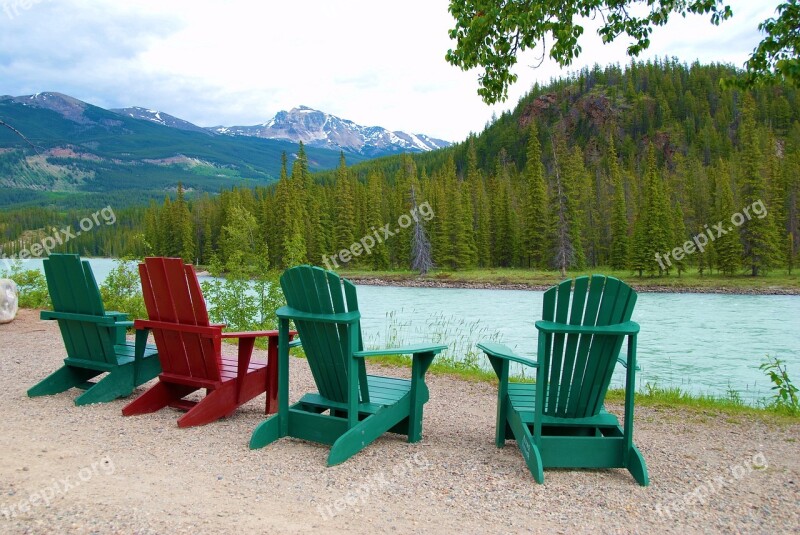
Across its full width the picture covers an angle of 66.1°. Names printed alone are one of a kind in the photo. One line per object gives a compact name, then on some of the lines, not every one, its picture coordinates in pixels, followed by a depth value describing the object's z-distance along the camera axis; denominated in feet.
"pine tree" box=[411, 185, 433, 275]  190.60
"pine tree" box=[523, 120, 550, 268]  200.95
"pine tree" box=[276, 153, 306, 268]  197.36
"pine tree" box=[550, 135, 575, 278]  191.52
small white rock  38.58
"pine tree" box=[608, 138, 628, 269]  199.21
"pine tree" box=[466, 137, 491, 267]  220.43
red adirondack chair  15.84
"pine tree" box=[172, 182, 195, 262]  238.89
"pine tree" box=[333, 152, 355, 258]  218.79
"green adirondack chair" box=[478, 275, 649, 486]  12.65
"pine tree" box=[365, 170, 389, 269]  209.15
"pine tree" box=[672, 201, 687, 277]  195.21
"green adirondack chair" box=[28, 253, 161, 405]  18.11
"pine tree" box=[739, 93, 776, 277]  157.07
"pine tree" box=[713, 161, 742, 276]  159.33
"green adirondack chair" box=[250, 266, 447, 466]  13.55
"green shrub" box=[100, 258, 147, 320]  44.98
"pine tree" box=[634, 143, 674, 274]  170.19
